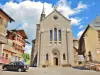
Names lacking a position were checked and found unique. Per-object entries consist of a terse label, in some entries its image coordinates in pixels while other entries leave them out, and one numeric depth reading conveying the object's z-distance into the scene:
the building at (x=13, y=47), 16.06
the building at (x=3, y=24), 13.94
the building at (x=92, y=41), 18.07
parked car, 10.47
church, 20.89
